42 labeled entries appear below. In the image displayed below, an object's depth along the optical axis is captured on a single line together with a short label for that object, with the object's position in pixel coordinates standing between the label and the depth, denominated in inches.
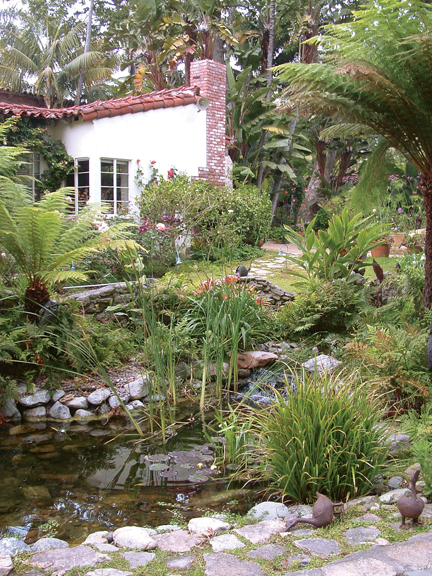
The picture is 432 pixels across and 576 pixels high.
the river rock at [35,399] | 180.9
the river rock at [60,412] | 180.5
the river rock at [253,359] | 216.5
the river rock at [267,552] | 84.7
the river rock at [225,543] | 90.5
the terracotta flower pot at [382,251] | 418.0
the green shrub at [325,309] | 240.5
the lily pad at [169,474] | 138.4
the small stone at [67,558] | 83.5
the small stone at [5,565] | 80.7
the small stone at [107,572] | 80.0
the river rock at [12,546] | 92.9
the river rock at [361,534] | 88.1
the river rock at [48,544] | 96.0
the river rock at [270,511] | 106.8
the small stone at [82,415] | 181.8
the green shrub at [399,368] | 144.7
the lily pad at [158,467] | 142.1
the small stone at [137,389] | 193.5
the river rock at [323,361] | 198.4
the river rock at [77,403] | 184.7
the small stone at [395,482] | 112.6
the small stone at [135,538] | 94.2
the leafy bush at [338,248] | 251.6
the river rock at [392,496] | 104.6
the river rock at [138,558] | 85.3
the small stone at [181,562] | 83.7
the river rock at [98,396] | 186.4
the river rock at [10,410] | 176.2
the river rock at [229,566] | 79.9
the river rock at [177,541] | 92.7
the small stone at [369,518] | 96.1
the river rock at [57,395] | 185.3
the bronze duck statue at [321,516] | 95.5
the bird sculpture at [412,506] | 89.2
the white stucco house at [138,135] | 425.7
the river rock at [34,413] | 179.5
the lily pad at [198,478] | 134.3
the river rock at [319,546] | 84.4
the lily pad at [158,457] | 147.4
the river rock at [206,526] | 100.0
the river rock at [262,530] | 94.0
